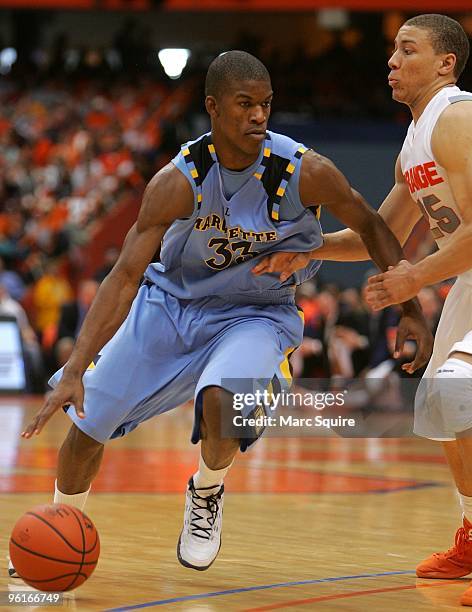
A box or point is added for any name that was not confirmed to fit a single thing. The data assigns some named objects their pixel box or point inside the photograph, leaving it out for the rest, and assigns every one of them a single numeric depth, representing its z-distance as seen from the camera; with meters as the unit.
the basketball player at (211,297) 10.70
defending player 10.43
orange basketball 9.52
